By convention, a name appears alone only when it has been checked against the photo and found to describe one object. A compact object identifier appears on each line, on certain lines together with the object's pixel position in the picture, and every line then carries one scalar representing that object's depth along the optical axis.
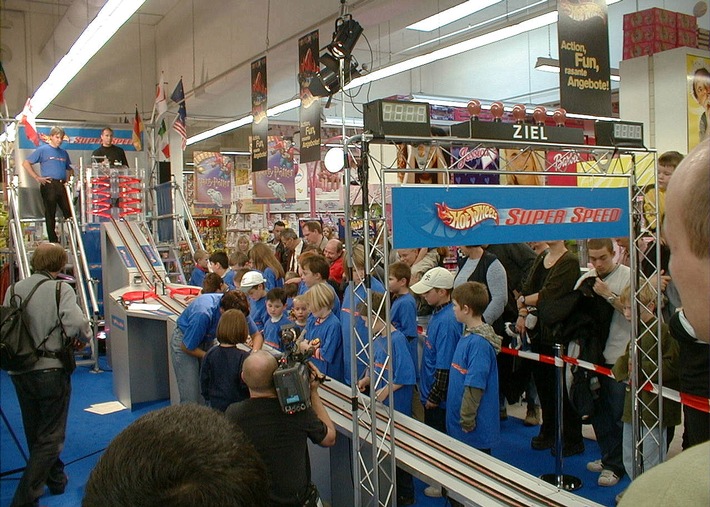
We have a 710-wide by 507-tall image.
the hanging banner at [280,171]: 13.09
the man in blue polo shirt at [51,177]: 9.93
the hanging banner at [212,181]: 15.55
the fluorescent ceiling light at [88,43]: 7.79
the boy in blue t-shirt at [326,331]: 5.09
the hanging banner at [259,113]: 10.73
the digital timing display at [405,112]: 3.77
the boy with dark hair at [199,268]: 9.72
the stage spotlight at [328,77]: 4.97
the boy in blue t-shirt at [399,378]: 4.47
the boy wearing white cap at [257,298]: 6.58
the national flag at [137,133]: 13.77
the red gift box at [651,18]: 7.61
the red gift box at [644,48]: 7.60
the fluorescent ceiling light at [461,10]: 7.48
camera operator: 3.06
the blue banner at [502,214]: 3.71
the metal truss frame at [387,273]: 3.76
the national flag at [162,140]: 13.62
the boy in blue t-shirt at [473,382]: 4.12
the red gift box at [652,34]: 7.59
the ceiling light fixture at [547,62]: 9.80
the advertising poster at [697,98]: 7.18
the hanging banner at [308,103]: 9.16
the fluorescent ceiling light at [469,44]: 8.01
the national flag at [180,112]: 12.32
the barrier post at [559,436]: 4.70
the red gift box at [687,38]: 7.77
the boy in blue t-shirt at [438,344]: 4.73
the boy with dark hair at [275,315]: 5.94
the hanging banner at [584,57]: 6.29
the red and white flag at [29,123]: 10.50
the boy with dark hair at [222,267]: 8.50
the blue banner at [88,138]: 14.85
